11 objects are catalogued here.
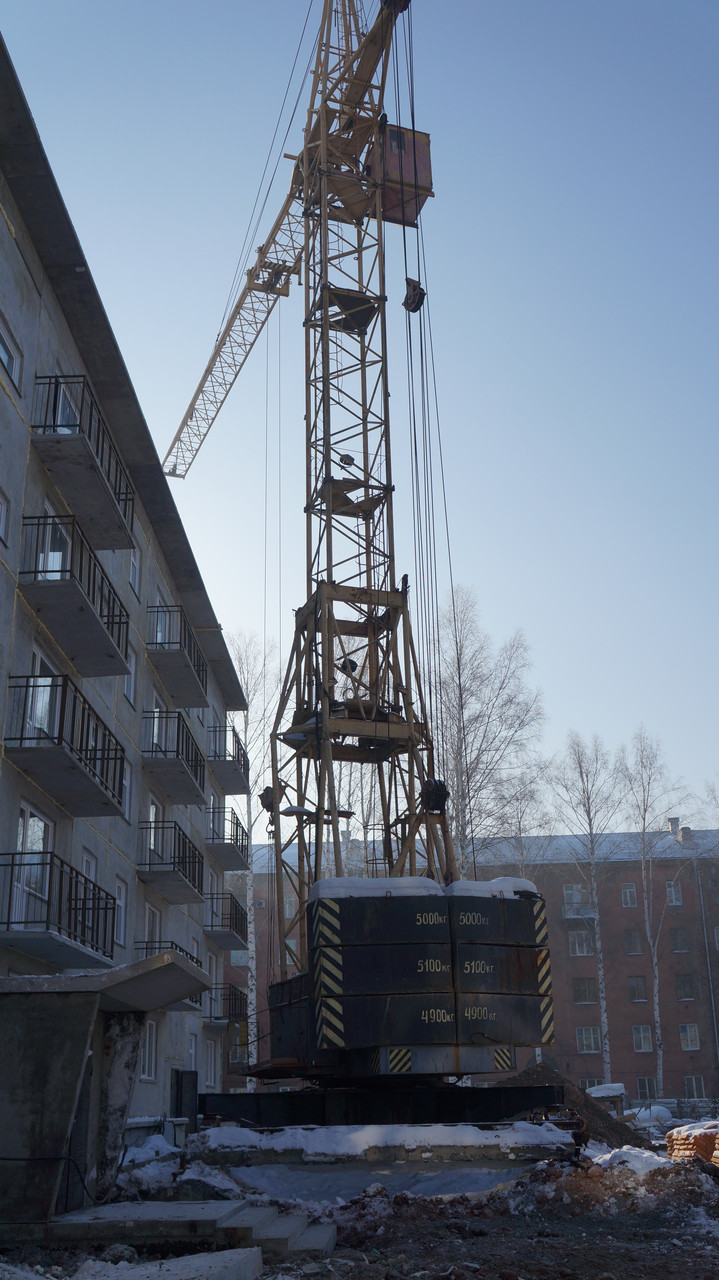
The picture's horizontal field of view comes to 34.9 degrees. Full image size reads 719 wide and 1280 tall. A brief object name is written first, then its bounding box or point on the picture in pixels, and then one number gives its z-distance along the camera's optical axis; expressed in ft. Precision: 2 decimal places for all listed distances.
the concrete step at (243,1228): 31.37
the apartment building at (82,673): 49.42
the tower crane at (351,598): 64.44
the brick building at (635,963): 163.73
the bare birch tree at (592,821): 137.59
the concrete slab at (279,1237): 30.86
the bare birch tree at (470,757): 108.37
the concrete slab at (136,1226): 30.40
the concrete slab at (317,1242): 31.27
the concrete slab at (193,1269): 24.57
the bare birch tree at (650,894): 144.66
